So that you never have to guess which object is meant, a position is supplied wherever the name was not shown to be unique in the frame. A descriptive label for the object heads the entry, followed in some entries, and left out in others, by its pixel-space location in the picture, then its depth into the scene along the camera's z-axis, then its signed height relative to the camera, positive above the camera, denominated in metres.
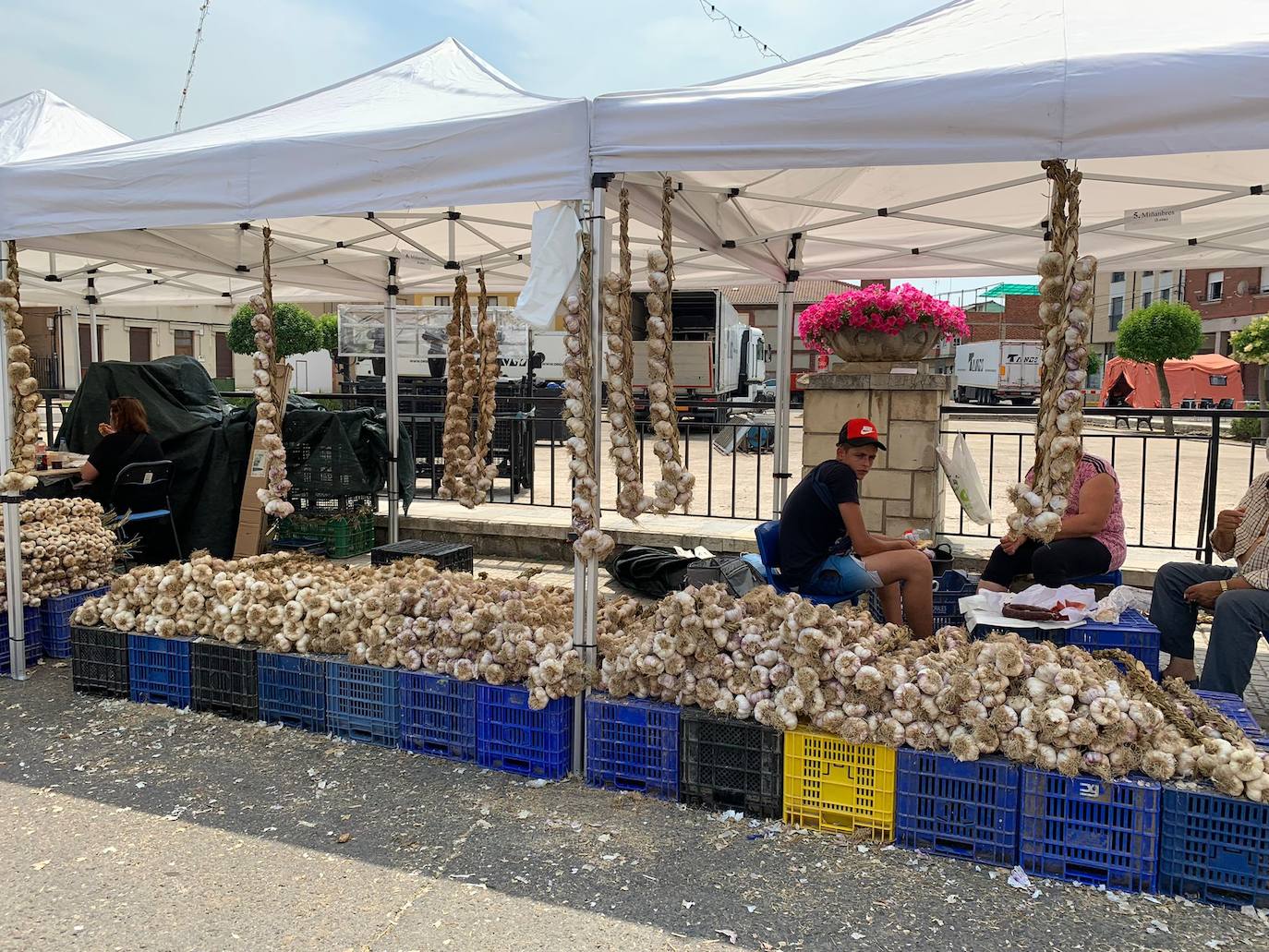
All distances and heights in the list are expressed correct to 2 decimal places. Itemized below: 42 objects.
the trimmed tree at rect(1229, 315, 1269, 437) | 21.77 +1.17
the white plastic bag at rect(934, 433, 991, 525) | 6.25 -0.60
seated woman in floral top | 4.60 -0.73
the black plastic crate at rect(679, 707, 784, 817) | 3.36 -1.36
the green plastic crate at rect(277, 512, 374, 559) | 7.80 -1.18
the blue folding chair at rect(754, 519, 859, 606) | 4.77 -0.82
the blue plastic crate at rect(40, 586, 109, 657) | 5.16 -1.30
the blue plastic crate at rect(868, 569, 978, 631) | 5.05 -1.11
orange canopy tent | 26.84 +0.38
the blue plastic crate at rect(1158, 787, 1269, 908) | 2.78 -1.38
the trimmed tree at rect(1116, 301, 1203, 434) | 26.61 +1.69
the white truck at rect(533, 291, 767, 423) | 18.02 +0.93
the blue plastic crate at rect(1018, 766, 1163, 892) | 2.88 -1.38
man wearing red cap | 4.47 -0.75
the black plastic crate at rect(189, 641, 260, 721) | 4.29 -1.35
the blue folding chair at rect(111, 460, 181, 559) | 6.49 -0.72
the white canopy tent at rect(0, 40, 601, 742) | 3.62 +0.97
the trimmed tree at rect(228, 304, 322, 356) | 35.31 +2.33
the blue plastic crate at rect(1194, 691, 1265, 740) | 3.13 -1.13
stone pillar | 6.53 -0.28
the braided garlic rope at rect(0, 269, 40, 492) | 4.68 -0.04
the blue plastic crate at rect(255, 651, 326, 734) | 4.16 -1.35
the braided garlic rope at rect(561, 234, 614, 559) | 3.65 -0.11
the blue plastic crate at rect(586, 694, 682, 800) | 3.51 -1.35
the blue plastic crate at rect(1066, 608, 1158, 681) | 3.70 -0.98
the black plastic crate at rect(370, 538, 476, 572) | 5.91 -1.04
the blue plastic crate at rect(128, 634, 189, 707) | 4.45 -1.35
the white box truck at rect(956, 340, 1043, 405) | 37.75 +0.90
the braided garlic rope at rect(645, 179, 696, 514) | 3.97 +0.02
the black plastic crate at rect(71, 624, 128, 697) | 4.56 -1.34
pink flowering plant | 6.57 +0.58
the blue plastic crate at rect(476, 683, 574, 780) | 3.69 -1.37
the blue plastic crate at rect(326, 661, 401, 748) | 3.99 -1.36
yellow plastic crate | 3.21 -1.38
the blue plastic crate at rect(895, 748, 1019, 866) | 3.03 -1.37
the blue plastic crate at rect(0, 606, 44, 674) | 5.11 -1.34
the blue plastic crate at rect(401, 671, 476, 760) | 3.83 -1.35
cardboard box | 7.49 -1.06
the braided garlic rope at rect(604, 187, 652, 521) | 3.73 +0.11
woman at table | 6.52 -0.42
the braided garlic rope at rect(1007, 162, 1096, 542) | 3.34 +0.12
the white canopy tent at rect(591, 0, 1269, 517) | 2.95 +0.98
